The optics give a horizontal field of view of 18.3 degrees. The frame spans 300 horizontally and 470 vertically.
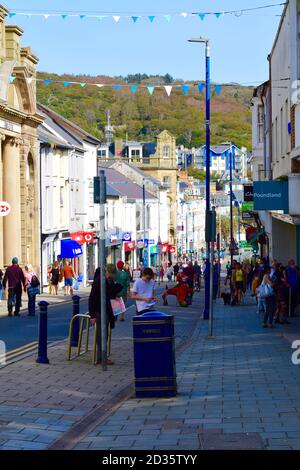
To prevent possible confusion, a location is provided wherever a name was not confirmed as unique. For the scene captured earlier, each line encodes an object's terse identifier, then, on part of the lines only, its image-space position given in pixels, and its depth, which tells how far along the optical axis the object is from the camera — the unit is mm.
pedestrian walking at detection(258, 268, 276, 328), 23812
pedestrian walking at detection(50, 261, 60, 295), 45312
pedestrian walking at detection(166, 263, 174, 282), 68450
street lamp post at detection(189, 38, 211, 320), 28188
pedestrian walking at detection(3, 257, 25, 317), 28281
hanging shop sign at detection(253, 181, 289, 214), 25781
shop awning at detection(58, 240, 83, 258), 61716
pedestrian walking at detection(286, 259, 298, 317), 25656
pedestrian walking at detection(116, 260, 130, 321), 27703
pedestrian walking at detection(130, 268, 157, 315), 17922
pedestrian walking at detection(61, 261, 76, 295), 46844
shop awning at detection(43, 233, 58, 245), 58050
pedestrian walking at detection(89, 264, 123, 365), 15586
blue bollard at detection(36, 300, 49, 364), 15562
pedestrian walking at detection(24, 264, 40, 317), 29219
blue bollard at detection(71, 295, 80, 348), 18306
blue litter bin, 12258
